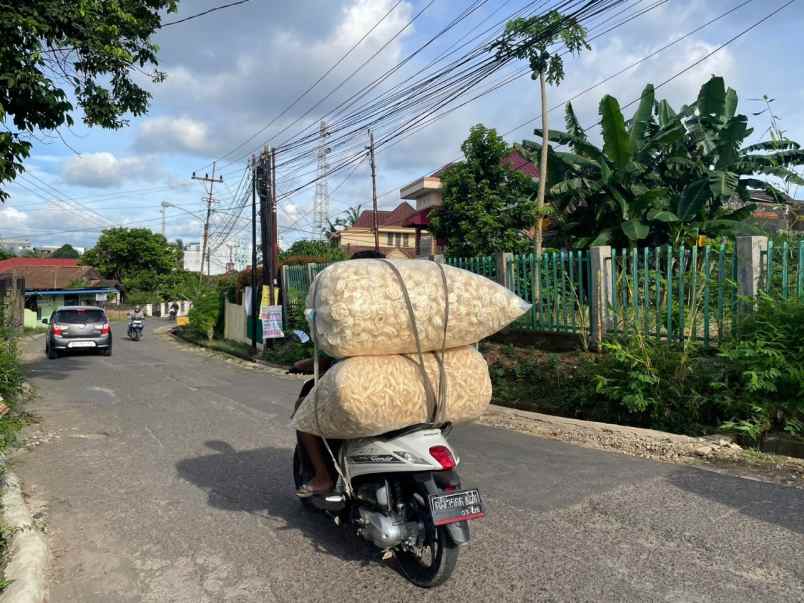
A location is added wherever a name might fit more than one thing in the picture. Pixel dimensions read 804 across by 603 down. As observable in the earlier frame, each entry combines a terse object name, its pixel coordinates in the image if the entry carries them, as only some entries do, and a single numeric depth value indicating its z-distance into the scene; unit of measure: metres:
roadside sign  18.70
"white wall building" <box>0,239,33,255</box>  90.00
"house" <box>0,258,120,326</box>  54.18
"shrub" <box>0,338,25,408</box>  8.62
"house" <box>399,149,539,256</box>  25.42
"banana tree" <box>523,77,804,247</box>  12.96
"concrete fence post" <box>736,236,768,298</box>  7.51
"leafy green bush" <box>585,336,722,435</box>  7.12
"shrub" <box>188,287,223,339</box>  27.52
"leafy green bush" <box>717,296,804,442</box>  6.34
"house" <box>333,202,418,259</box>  43.22
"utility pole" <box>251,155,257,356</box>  20.11
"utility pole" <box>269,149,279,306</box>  19.64
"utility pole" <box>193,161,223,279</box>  44.00
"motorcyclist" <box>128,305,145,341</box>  27.73
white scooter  3.39
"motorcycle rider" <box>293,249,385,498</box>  4.17
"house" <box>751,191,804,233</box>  10.36
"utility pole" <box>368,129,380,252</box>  29.12
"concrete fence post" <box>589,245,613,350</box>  9.55
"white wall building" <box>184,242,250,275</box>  64.38
